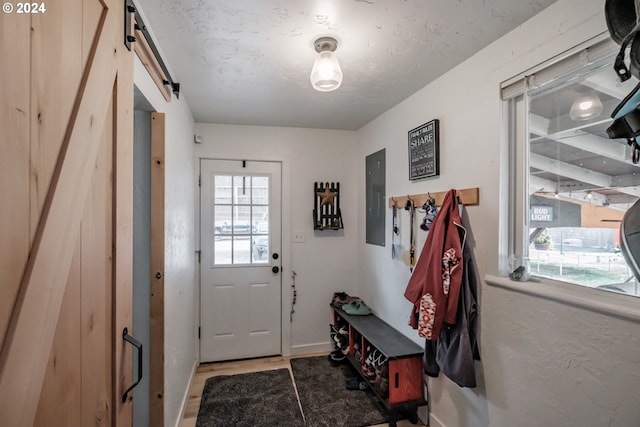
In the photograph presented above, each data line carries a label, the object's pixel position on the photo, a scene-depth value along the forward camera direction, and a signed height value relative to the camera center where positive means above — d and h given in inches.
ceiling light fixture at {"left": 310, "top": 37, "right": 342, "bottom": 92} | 59.0 +28.1
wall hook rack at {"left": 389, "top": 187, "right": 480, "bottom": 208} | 66.9 +4.4
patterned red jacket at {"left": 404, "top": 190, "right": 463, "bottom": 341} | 65.7 -13.6
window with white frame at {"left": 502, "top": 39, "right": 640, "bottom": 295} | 47.5 +7.5
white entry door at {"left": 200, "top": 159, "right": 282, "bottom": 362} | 117.4 -18.0
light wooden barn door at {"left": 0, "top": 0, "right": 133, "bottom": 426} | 21.0 -0.2
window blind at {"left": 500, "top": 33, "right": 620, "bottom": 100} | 45.3 +24.9
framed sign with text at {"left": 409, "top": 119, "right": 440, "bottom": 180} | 79.4 +17.4
